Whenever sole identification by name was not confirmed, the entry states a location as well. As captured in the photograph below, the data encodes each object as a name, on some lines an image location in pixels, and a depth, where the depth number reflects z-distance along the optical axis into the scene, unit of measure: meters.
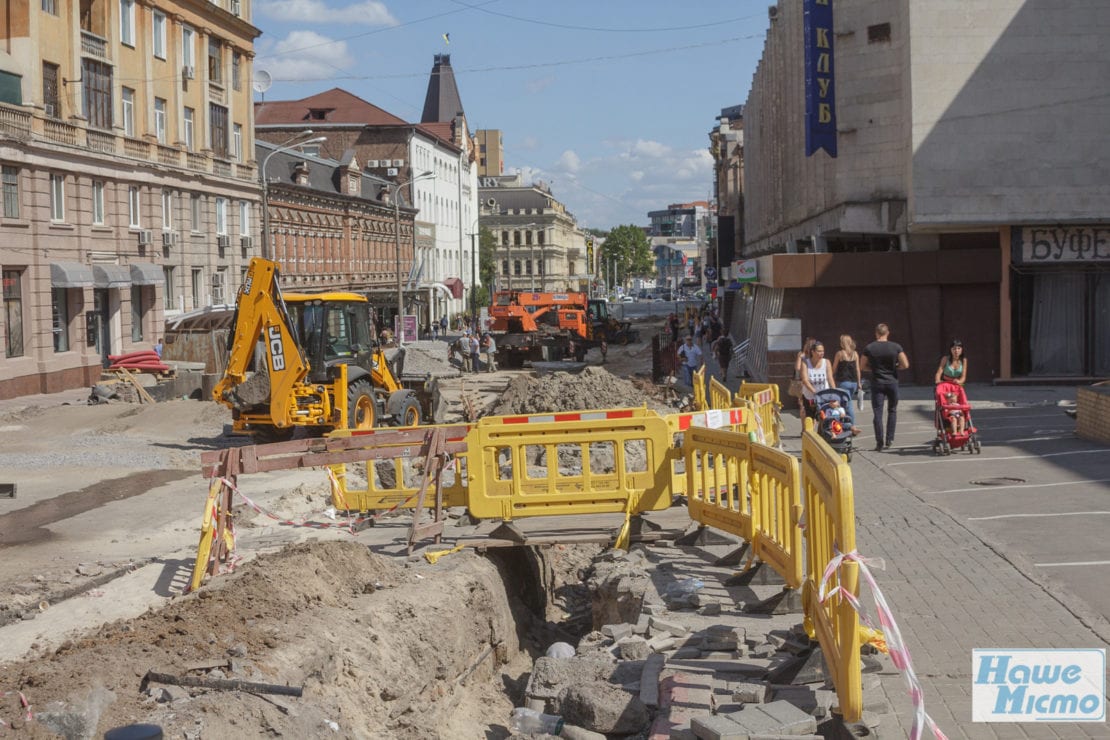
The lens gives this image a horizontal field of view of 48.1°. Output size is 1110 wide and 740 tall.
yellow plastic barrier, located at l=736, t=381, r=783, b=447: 15.30
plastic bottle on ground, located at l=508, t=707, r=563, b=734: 7.40
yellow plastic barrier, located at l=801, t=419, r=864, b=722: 5.76
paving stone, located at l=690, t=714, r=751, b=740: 5.85
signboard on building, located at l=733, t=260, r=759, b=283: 35.22
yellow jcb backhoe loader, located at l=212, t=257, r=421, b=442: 19.31
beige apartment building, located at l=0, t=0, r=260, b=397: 32.75
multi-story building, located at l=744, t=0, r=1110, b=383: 27.86
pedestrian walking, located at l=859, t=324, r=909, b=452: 17.22
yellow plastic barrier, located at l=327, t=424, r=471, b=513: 11.95
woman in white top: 16.25
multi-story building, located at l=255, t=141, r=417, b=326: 60.57
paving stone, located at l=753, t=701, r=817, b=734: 5.90
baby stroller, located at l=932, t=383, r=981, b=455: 16.97
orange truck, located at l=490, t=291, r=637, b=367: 46.66
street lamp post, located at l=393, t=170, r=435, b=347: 55.06
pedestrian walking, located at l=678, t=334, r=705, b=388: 29.59
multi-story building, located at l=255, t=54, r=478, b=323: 87.31
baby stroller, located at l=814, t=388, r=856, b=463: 15.36
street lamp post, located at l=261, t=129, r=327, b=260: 34.75
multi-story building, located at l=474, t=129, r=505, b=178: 179.38
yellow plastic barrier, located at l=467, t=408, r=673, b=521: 11.78
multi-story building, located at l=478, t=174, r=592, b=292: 149.75
